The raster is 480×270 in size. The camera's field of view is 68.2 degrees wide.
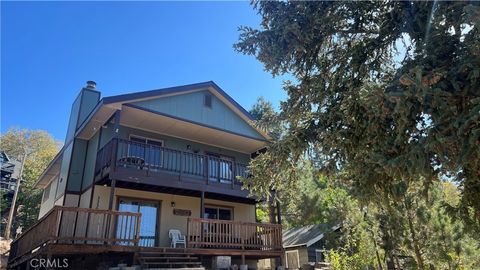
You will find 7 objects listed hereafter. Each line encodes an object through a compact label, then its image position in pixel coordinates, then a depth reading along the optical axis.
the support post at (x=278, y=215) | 14.27
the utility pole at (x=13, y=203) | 25.45
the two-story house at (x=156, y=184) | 10.42
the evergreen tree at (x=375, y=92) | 4.96
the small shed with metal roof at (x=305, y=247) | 20.97
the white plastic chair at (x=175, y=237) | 12.34
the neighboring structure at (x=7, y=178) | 28.53
